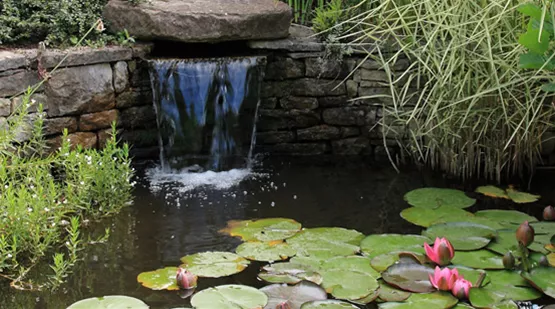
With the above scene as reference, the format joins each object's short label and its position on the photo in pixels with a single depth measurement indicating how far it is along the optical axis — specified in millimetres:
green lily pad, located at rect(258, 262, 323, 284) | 2773
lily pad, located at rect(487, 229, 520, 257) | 3004
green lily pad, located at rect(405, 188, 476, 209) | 3678
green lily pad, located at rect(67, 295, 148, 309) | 2541
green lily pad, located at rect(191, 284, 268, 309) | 2559
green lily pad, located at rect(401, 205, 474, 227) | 3430
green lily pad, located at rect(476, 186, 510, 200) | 3814
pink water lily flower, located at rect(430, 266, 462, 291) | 2613
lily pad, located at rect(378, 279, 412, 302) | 2621
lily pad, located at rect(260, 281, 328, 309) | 2600
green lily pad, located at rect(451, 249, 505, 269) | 2884
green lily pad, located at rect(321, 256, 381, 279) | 2850
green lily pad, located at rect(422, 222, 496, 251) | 3068
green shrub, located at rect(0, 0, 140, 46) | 4133
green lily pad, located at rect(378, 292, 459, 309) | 2549
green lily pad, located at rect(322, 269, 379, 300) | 2658
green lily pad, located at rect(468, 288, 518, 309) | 2549
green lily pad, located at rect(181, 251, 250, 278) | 2879
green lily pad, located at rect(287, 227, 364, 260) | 3051
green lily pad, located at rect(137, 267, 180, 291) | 2762
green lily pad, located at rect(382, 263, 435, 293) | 2684
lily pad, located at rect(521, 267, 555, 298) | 2627
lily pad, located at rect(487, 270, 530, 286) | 2732
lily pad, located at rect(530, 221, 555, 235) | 3217
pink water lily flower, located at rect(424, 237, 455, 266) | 2811
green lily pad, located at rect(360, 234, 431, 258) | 3062
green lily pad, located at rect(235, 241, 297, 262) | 3021
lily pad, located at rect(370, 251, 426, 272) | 2881
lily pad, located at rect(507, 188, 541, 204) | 3732
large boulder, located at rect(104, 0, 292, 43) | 4312
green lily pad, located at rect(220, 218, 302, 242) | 3264
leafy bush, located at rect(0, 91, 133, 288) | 2910
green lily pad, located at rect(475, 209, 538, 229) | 3355
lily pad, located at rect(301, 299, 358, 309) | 2541
